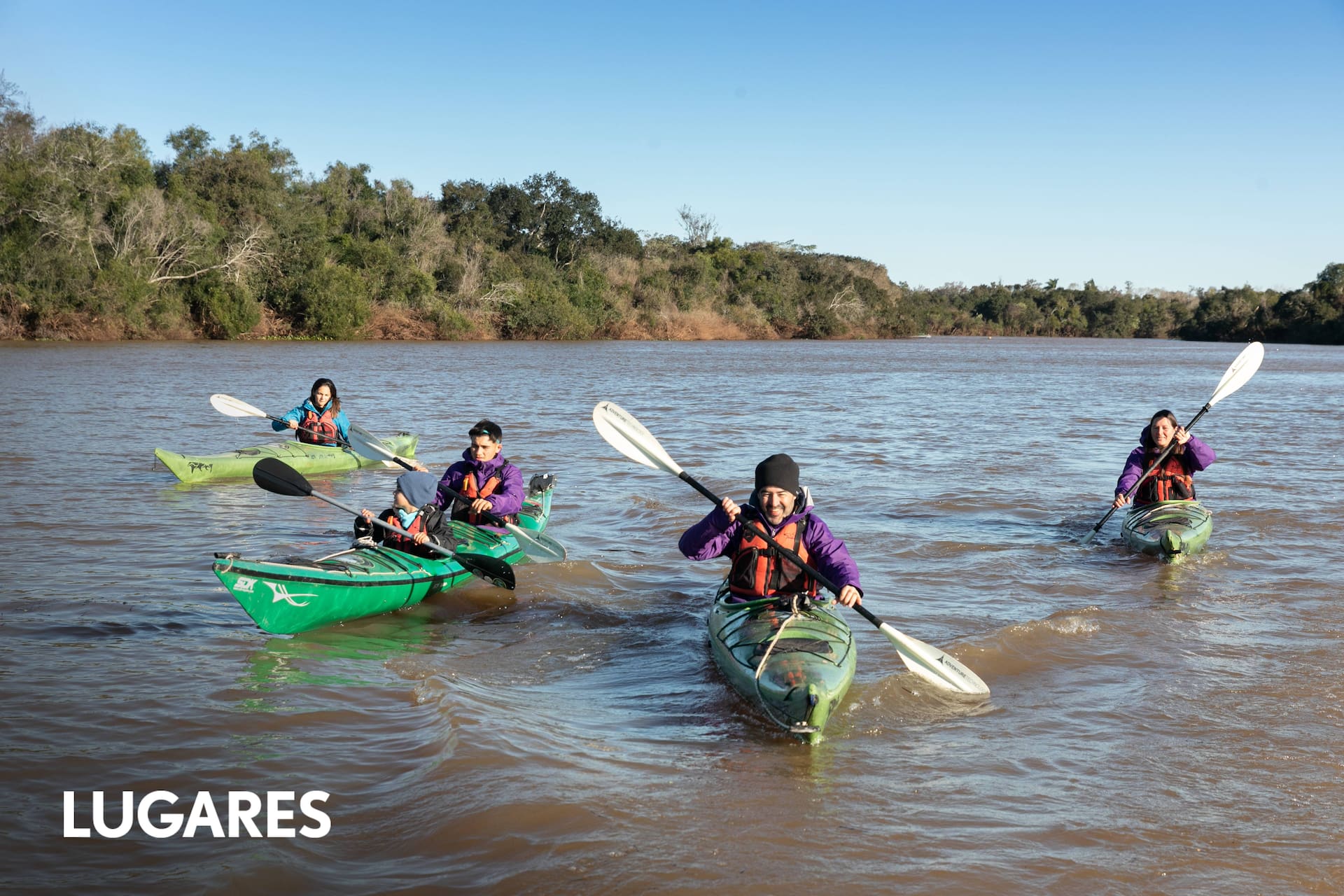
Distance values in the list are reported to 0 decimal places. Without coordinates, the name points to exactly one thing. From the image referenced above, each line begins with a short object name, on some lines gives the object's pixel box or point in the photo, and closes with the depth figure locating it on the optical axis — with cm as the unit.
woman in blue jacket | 1123
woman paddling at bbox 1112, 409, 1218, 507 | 854
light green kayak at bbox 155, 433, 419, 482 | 1039
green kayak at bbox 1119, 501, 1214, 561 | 798
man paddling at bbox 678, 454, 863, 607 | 517
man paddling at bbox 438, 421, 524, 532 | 717
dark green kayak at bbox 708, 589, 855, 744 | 447
